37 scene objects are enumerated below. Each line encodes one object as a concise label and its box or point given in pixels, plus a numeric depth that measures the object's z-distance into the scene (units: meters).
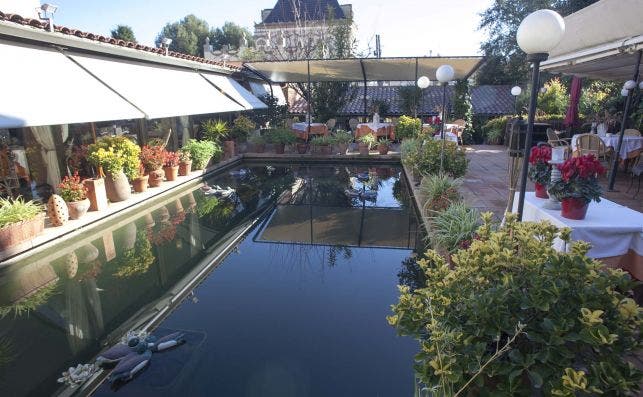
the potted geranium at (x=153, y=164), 9.02
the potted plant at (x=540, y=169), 3.80
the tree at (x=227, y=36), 46.47
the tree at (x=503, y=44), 23.83
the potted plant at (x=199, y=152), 11.04
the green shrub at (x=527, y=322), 1.72
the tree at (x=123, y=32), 37.22
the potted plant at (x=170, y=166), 9.69
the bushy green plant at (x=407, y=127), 13.59
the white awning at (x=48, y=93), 5.38
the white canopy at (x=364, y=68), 12.34
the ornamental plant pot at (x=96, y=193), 6.95
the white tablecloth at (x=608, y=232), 3.18
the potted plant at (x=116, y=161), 7.36
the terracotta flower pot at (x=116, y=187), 7.59
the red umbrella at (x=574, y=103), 12.73
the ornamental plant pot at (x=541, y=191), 3.95
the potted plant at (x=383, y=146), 13.17
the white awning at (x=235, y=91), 12.99
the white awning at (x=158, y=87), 7.85
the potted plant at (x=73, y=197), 6.49
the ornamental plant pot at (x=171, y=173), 9.70
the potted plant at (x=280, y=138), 13.89
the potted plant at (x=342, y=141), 13.54
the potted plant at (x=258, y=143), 14.16
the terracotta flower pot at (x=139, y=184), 8.46
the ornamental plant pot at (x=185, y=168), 10.37
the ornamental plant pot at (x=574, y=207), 3.25
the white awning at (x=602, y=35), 5.05
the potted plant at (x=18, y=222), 5.17
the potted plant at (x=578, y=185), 3.20
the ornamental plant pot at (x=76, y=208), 6.47
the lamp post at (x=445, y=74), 6.98
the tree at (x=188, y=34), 43.88
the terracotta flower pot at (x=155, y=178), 9.04
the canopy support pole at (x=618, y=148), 6.55
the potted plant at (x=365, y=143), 13.12
